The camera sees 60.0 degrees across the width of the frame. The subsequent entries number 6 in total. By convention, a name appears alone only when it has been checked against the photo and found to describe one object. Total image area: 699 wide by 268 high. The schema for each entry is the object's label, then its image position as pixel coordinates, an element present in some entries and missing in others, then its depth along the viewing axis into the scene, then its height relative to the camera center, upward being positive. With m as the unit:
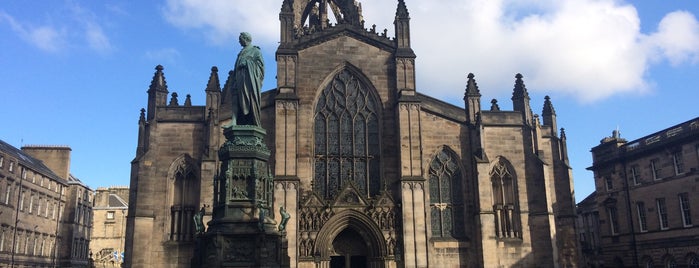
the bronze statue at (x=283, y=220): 14.55 +1.08
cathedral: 26.34 +4.30
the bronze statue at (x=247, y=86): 15.46 +4.52
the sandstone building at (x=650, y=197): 34.12 +3.69
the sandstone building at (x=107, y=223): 63.91 +4.65
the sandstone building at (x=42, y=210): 41.94 +4.64
